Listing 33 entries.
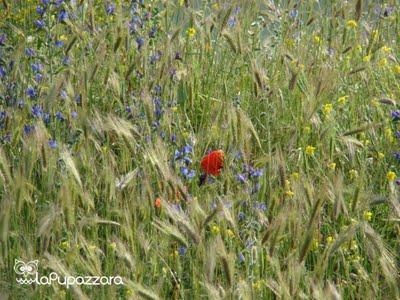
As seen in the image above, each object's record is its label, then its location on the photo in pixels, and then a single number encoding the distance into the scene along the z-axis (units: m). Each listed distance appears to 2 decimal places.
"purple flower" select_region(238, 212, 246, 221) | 5.57
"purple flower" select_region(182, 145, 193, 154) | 5.91
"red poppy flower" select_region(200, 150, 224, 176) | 5.77
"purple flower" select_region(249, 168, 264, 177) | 5.81
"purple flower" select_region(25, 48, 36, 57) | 7.20
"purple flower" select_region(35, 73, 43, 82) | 6.81
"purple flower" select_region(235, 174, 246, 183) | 5.67
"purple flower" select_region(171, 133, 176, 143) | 6.29
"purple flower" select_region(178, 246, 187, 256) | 5.23
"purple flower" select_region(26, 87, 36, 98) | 6.52
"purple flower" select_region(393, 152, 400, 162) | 6.36
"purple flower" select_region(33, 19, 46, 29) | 7.17
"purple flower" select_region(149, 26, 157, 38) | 7.80
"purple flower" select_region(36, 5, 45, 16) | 7.03
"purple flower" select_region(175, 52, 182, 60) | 7.23
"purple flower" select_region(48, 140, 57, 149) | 5.95
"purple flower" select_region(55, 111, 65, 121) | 6.34
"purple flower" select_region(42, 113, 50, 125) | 6.36
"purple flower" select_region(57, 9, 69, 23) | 7.01
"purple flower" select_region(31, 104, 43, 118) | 6.23
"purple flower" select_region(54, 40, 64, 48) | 7.10
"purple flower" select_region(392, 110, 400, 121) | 6.50
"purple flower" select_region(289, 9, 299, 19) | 8.33
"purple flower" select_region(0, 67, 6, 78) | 6.92
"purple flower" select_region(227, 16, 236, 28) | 8.48
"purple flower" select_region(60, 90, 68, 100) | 6.43
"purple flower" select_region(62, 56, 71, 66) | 7.03
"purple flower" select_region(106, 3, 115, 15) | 7.82
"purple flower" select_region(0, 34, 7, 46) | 7.38
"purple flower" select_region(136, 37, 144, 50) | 7.47
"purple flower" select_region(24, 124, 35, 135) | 6.20
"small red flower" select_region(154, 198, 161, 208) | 5.48
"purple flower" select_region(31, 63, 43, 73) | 6.99
